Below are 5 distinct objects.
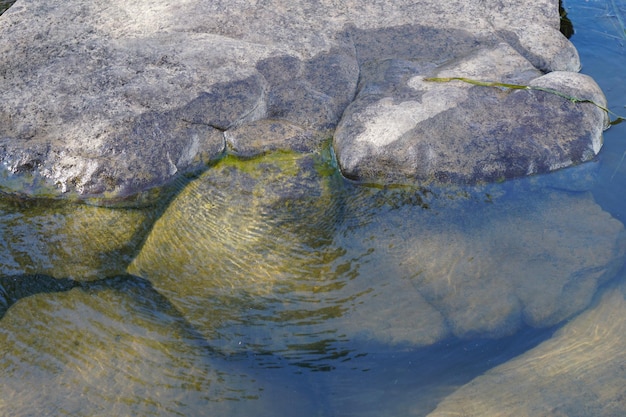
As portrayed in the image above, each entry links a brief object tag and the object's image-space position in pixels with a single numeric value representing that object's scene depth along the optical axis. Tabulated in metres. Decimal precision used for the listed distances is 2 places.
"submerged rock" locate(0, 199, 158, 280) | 3.28
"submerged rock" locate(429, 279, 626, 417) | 2.73
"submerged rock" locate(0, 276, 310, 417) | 2.71
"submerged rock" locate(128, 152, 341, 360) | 3.11
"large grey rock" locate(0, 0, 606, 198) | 3.61
